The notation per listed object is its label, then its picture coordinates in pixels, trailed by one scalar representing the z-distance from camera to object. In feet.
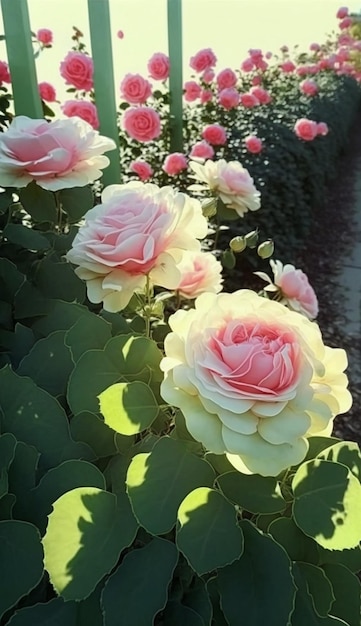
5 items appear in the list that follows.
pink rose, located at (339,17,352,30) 26.77
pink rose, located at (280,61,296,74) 20.42
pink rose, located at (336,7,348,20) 26.89
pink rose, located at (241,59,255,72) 18.57
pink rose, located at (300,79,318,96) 17.71
